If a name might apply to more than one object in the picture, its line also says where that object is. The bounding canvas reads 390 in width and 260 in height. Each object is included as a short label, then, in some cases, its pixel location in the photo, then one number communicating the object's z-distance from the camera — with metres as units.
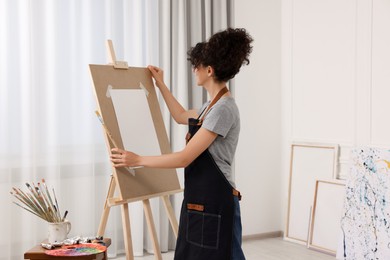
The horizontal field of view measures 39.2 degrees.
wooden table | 2.42
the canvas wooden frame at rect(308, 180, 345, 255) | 4.37
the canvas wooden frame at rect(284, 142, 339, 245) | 4.52
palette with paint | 2.44
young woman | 2.50
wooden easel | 2.80
